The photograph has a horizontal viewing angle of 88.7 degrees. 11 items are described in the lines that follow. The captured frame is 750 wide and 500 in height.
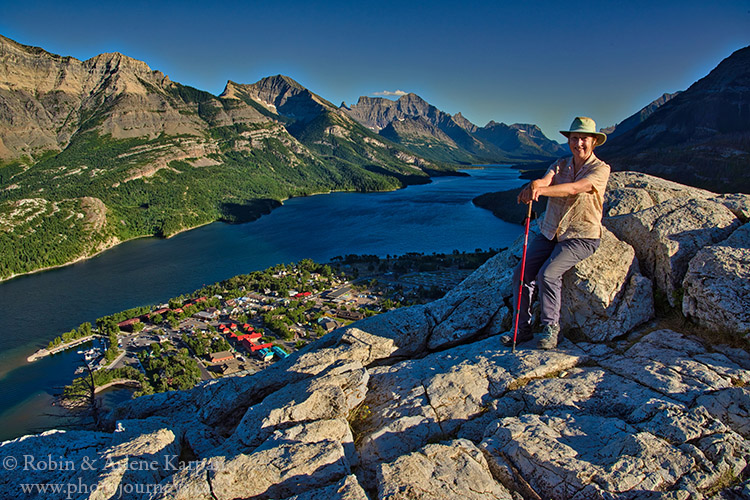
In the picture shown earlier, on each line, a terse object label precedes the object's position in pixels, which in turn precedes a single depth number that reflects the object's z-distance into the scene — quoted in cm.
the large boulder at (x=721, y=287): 543
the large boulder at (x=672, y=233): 656
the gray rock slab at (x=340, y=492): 373
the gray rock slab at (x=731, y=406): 412
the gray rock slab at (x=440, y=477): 371
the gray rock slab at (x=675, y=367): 466
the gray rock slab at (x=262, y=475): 411
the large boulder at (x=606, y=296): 641
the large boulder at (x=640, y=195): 784
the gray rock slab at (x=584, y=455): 362
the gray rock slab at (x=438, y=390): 490
